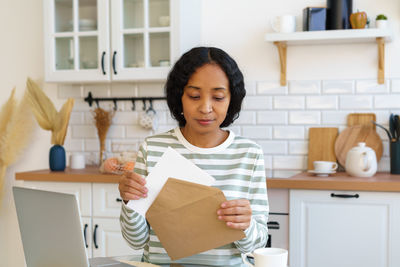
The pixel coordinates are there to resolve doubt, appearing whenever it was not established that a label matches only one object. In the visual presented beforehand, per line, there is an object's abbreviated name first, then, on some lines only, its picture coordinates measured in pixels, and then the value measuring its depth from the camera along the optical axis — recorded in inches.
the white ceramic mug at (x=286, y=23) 118.0
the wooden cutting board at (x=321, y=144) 122.4
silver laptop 40.9
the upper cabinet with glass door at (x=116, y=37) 121.4
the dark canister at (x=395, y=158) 112.7
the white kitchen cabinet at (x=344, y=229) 98.7
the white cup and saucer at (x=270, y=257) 44.8
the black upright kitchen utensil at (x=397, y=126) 114.4
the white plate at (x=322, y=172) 111.4
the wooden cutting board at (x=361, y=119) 120.1
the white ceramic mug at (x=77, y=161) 130.5
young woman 58.2
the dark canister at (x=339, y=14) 115.5
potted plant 113.4
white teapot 108.7
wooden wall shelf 110.4
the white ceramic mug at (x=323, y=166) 111.7
